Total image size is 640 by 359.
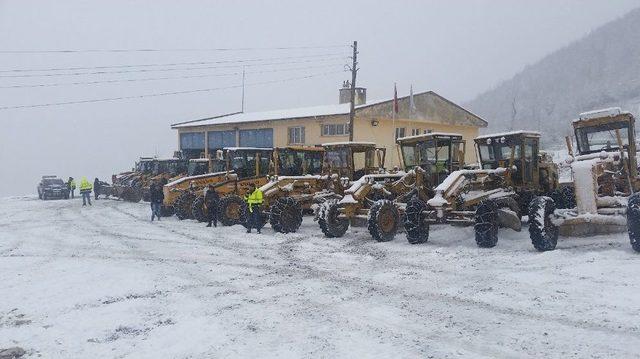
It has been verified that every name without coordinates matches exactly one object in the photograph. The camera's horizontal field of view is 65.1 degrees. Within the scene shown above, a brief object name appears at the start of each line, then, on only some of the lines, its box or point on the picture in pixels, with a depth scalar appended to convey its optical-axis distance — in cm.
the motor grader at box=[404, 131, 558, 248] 1080
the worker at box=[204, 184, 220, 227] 1650
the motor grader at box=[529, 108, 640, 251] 973
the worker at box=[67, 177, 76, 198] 3420
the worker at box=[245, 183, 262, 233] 1473
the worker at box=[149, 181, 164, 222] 1882
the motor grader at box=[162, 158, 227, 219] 1908
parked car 3297
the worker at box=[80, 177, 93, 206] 2672
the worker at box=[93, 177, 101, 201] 3055
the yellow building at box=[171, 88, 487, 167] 2794
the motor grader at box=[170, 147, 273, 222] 1806
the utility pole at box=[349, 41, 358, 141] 2378
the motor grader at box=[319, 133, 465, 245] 1232
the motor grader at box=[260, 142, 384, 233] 1486
